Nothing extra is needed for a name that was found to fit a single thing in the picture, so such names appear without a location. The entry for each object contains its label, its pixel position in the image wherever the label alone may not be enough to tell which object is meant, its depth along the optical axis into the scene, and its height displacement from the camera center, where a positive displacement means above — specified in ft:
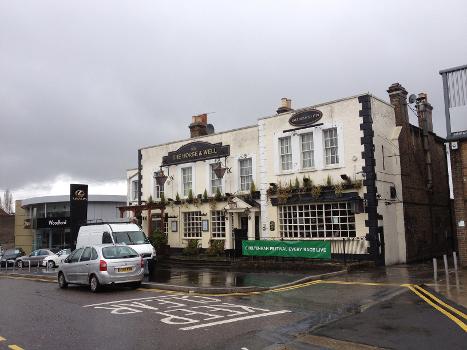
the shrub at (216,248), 80.33 -3.78
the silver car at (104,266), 46.60 -3.82
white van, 62.95 -0.95
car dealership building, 151.12 +5.65
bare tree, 347.77 +23.39
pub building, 65.51 +6.93
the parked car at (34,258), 103.35 -5.85
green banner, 63.31 -3.56
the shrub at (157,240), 87.45 -2.18
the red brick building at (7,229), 214.69 +2.06
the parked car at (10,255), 113.87 -5.65
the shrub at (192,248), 84.43 -3.82
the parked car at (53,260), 97.60 -6.01
